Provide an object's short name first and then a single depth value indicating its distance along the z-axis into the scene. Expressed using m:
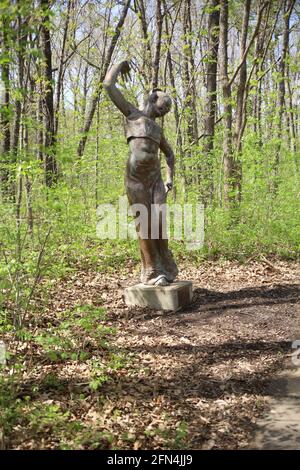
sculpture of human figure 5.82
